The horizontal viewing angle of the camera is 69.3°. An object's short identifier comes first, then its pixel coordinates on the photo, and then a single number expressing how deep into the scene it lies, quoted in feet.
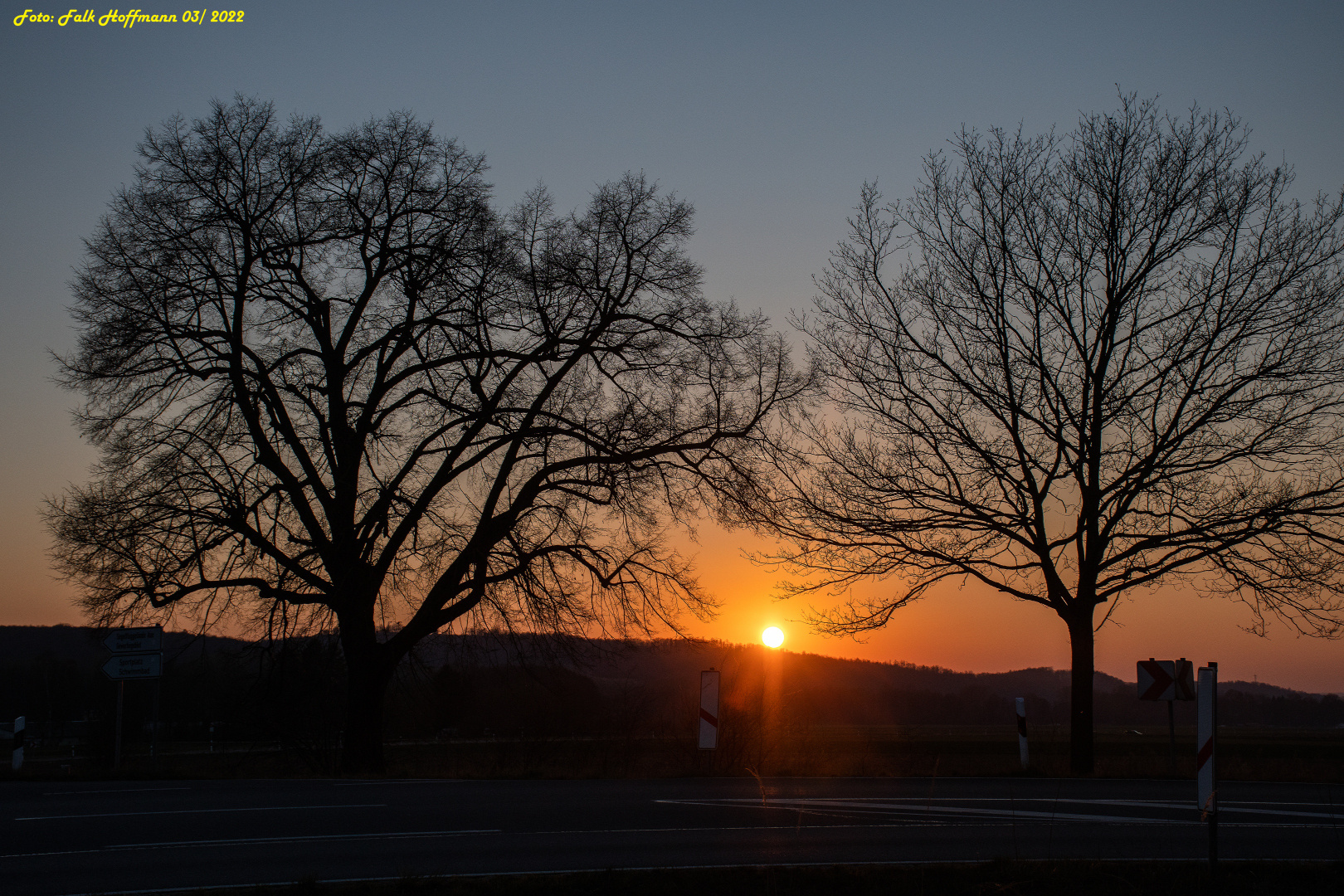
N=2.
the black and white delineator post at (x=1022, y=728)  51.26
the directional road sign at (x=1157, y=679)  51.98
